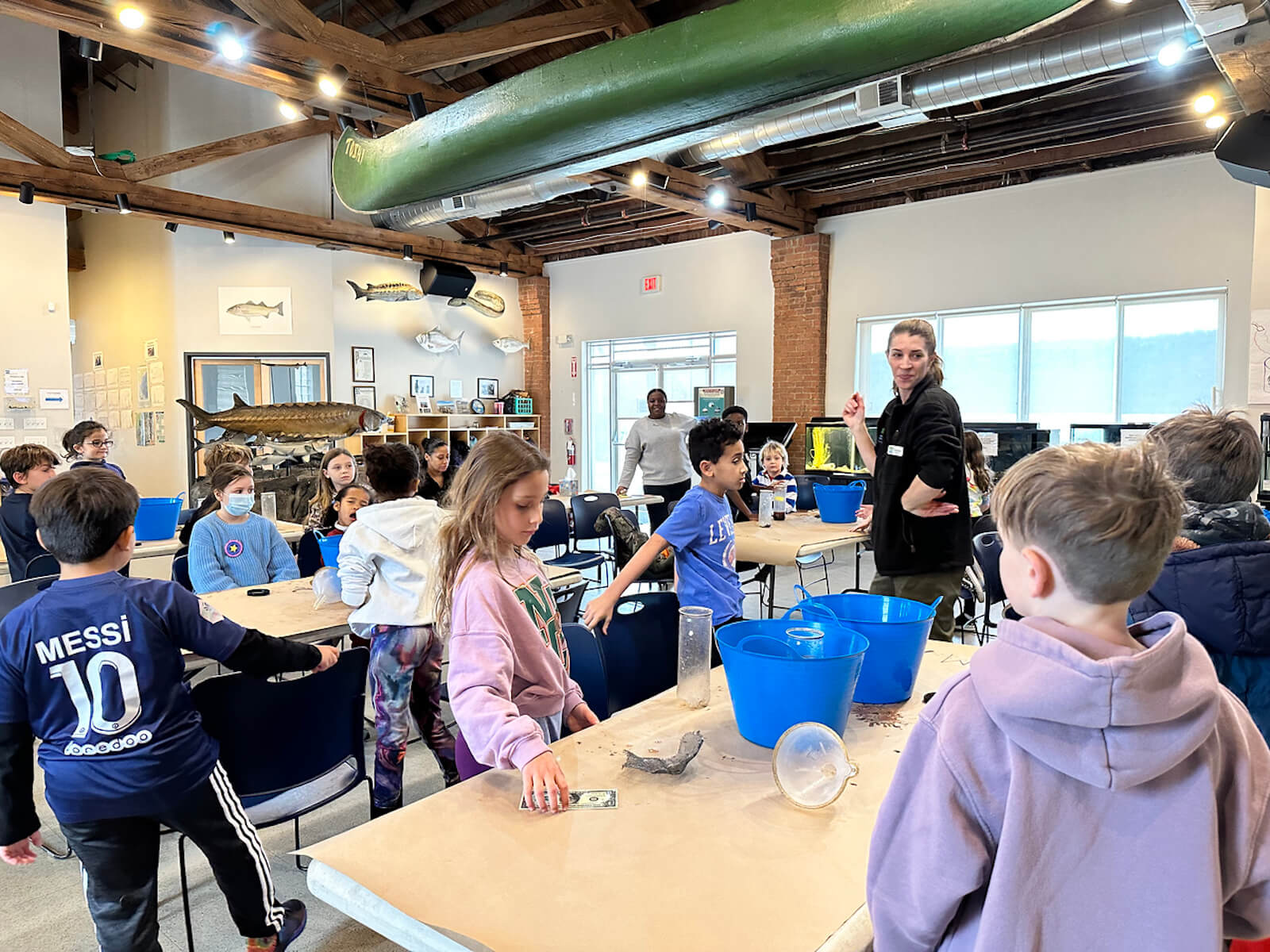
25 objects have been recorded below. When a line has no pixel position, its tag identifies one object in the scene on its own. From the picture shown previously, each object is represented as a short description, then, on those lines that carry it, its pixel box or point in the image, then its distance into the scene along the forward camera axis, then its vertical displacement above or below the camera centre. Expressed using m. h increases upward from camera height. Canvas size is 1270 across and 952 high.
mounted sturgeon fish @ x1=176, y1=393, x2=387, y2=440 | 7.43 -0.13
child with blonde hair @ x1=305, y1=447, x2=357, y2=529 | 4.59 -0.39
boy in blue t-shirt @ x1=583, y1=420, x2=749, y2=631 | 2.77 -0.42
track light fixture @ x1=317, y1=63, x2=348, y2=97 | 5.14 +2.02
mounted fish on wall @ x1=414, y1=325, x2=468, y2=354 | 11.02 +0.85
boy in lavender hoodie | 0.78 -0.37
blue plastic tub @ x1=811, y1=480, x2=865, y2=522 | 4.98 -0.57
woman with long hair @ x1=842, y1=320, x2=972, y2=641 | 2.85 -0.30
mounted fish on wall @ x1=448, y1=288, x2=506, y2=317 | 11.18 +1.40
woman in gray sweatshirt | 7.20 -0.41
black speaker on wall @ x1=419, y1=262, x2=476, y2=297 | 10.48 +1.60
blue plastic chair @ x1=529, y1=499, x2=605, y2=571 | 5.61 -0.89
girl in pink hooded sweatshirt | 1.58 -0.43
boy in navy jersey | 1.77 -0.67
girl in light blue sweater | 3.62 -0.62
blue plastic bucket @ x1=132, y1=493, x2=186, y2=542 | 5.28 -0.73
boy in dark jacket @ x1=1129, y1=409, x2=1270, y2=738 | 1.71 -0.32
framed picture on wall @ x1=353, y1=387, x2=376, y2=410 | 10.44 +0.11
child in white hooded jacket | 2.75 -0.66
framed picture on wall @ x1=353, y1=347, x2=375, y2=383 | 10.45 +0.51
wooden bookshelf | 10.52 -0.28
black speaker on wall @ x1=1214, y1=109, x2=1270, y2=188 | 3.96 +1.25
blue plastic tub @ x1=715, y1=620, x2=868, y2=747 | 1.53 -0.53
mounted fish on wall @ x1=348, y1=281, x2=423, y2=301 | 9.84 +1.35
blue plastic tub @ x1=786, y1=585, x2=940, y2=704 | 1.83 -0.56
